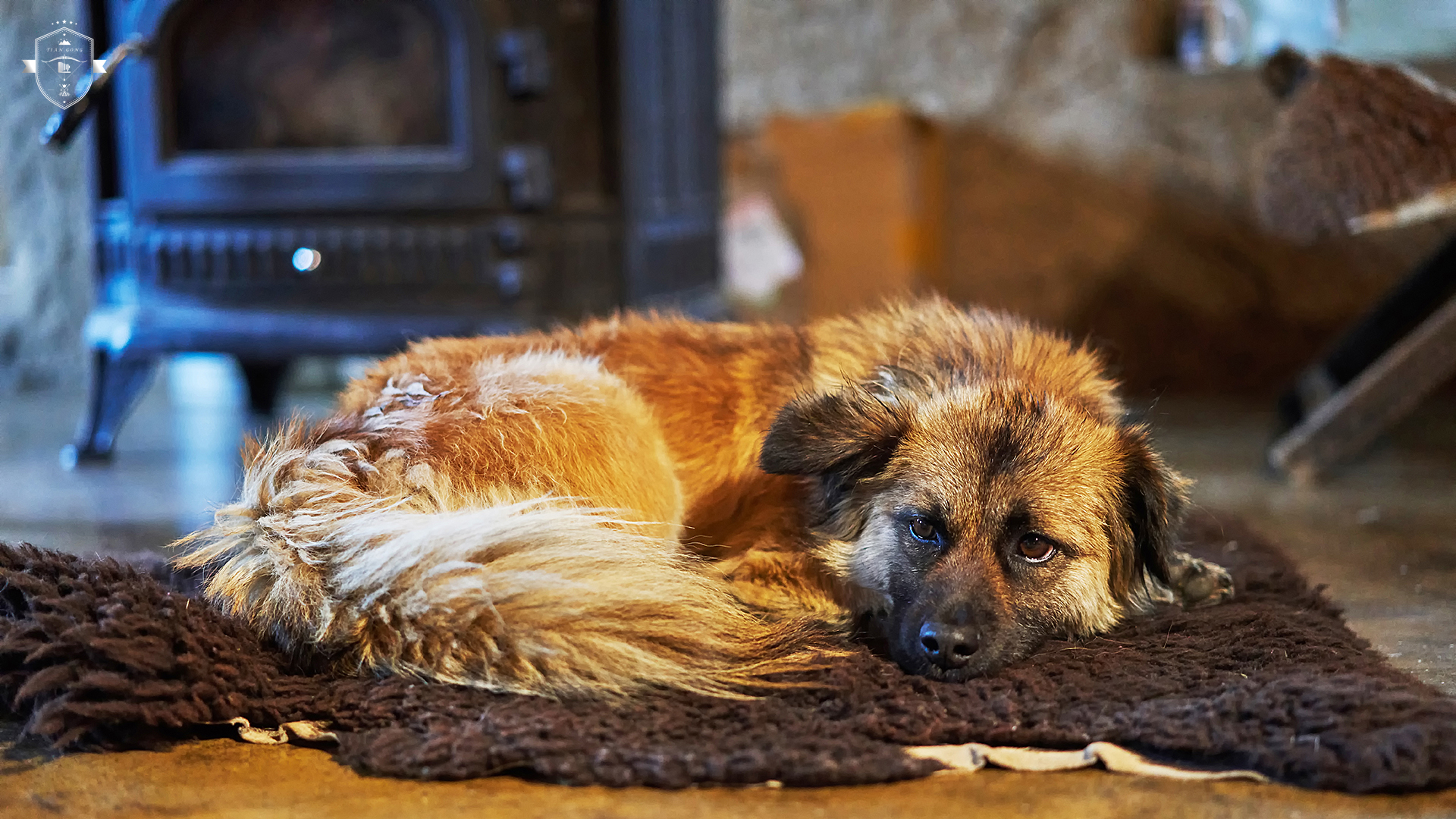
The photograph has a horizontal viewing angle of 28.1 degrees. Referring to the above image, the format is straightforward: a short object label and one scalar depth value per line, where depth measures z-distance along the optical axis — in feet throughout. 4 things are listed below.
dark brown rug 5.12
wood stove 7.04
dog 5.29
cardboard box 10.28
